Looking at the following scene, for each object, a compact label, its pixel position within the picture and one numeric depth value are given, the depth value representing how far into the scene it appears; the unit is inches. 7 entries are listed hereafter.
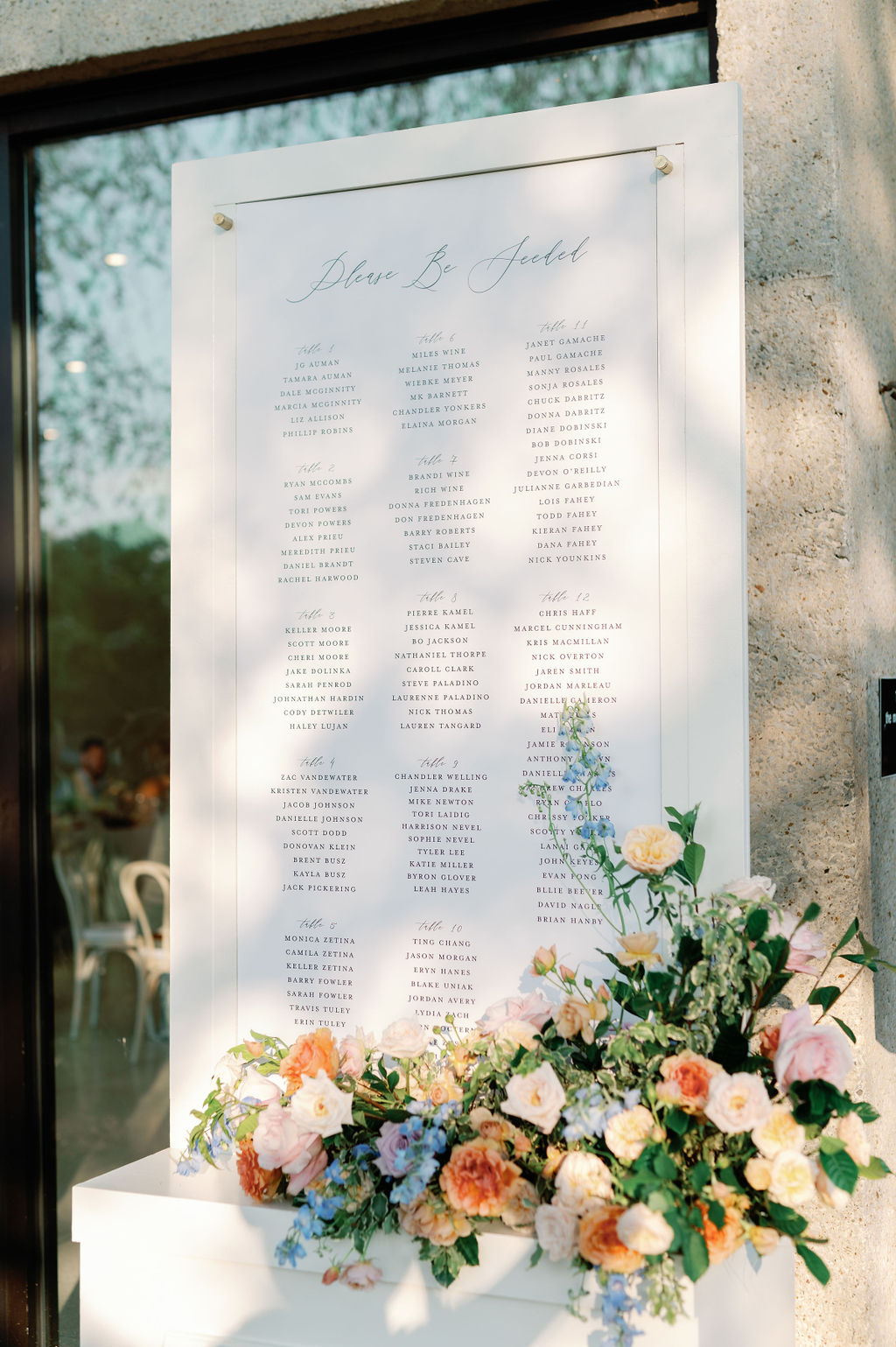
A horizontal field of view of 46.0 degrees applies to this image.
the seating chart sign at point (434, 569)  56.6
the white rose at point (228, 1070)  57.2
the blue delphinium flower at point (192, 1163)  55.1
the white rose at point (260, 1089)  53.4
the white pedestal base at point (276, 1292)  46.8
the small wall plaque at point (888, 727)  68.2
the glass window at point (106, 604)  93.0
